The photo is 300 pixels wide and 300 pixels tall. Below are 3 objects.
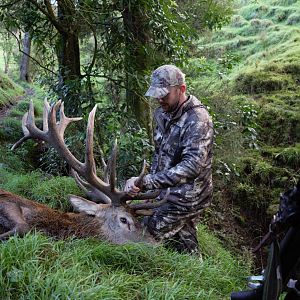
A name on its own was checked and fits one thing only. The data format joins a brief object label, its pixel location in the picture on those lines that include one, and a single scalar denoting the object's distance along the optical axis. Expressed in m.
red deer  4.04
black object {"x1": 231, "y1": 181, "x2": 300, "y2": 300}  1.49
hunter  4.31
